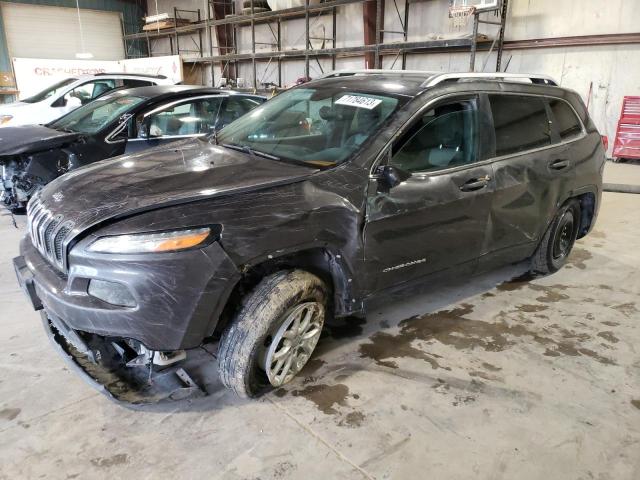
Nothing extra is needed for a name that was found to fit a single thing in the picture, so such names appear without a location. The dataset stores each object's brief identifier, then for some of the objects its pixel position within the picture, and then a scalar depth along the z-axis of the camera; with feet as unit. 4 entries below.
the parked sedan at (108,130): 16.71
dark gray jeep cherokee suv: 6.71
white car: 26.30
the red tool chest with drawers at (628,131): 30.60
